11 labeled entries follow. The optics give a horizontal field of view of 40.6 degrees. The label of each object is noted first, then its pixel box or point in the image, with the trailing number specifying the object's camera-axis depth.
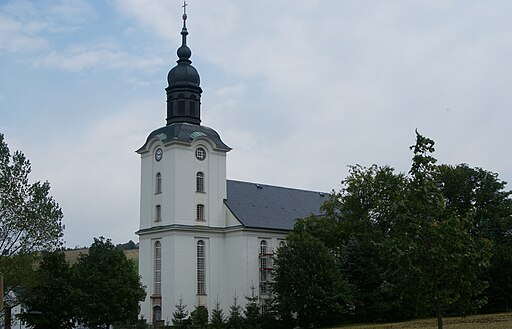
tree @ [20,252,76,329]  45.41
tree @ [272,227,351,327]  43.34
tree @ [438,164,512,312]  48.22
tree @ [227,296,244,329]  42.53
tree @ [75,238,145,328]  42.56
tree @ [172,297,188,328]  41.56
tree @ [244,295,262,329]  44.22
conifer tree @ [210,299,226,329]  42.06
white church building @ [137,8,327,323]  49.91
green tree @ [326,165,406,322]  45.56
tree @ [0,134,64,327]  40.44
